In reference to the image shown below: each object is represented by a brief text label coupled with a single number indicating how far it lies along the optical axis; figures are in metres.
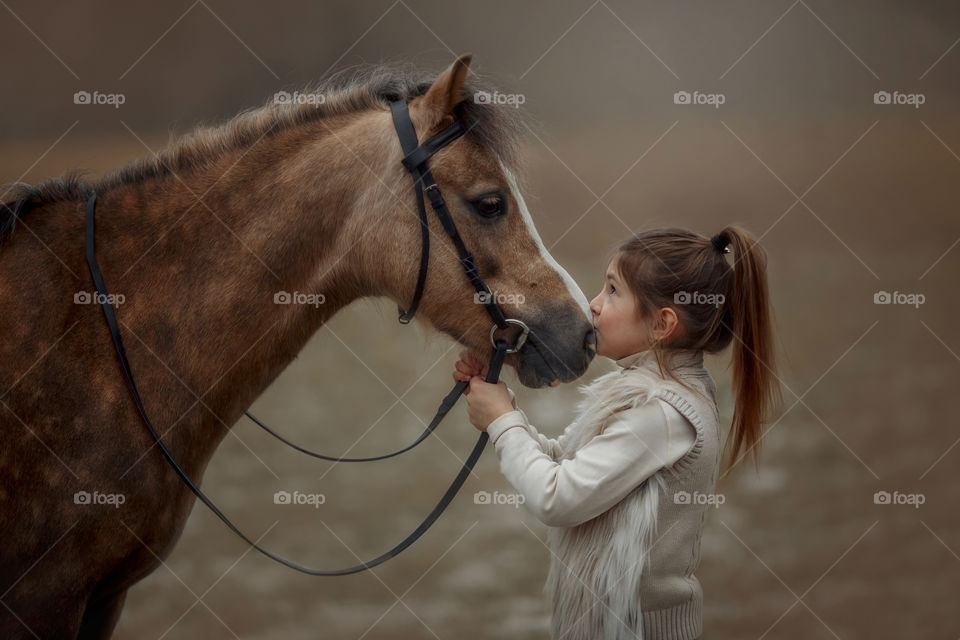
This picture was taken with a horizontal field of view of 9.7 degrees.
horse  8.57
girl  8.48
